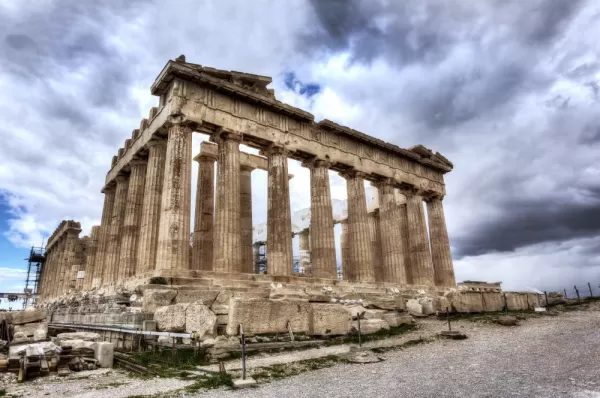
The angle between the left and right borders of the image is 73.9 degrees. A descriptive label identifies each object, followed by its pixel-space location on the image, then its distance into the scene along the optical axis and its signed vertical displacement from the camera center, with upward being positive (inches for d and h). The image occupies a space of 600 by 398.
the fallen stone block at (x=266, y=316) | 408.2 -2.5
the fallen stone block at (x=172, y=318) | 408.8 -1.1
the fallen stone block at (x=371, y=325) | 491.4 -19.1
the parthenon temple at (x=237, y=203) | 673.0 +231.7
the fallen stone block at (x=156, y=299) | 475.0 +21.4
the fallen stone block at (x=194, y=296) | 499.6 +24.9
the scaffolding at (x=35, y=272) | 2082.9 +264.8
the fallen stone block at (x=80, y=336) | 404.8 -16.2
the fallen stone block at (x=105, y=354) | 344.8 -29.5
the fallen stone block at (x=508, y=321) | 522.0 -20.7
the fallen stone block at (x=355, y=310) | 530.1 -0.1
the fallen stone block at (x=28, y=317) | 601.6 +7.9
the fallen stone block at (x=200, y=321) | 393.4 -4.7
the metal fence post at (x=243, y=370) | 267.5 -36.1
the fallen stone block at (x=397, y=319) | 536.7 -13.9
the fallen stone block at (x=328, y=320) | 448.8 -10.1
